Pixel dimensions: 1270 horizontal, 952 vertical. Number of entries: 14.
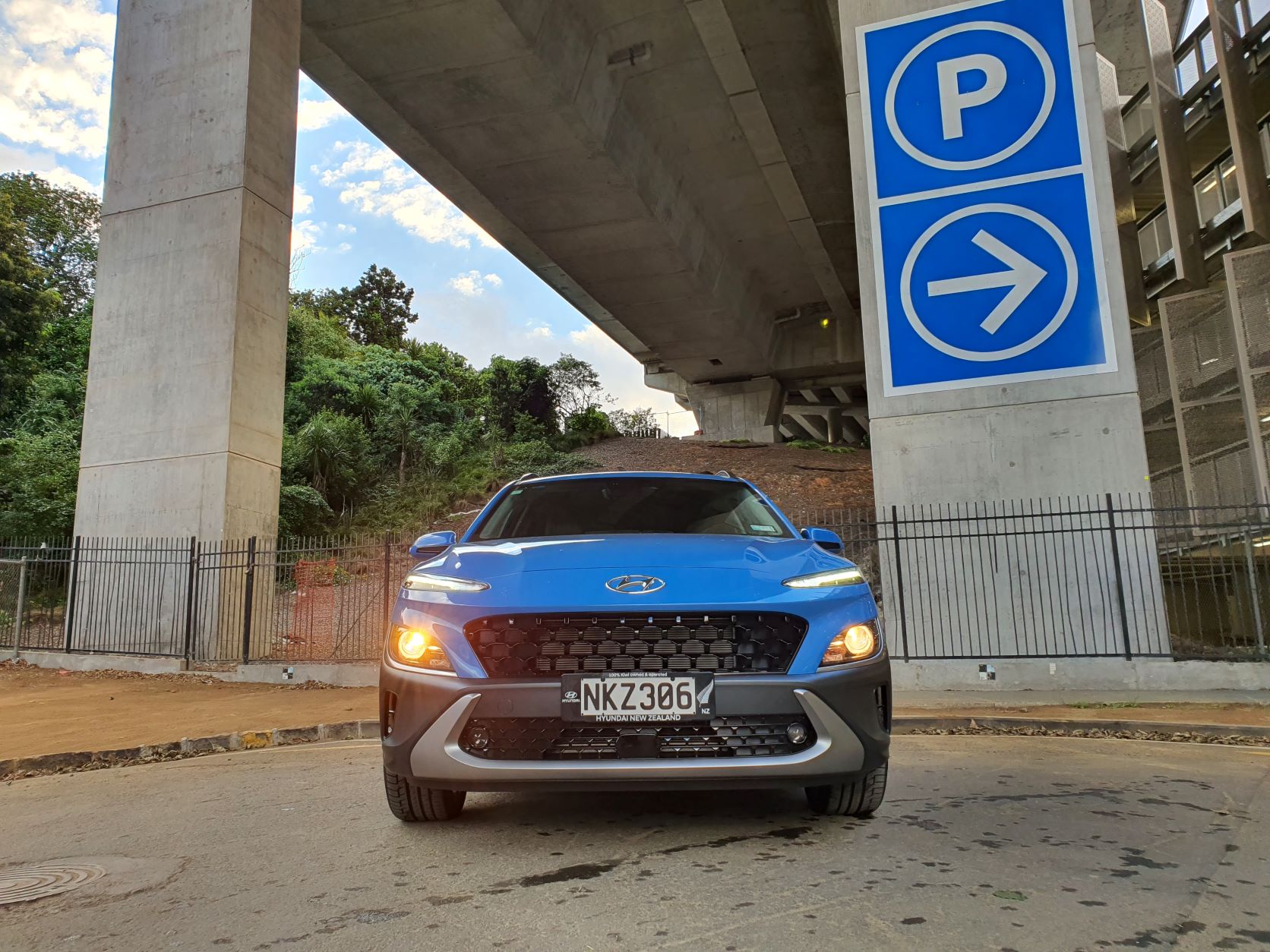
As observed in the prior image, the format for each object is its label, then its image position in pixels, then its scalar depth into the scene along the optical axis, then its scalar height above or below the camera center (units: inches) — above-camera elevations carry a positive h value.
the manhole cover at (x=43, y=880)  115.5 -37.6
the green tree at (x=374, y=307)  1967.3 +725.5
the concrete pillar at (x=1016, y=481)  378.0 +50.2
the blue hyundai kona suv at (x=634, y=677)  119.8 -11.0
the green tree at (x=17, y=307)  808.9 +298.0
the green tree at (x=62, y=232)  1405.0 +650.0
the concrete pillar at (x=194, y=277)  509.0 +208.8
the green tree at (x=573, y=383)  1456.7 +378.6
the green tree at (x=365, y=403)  1186.6 +283.9
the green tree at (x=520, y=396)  1364.4 +340.7
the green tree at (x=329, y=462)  1000.9 +174.5
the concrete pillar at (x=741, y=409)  1467.8 +329.3
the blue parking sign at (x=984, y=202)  392.8 +186.7
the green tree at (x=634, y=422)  1562.5 +336.4
